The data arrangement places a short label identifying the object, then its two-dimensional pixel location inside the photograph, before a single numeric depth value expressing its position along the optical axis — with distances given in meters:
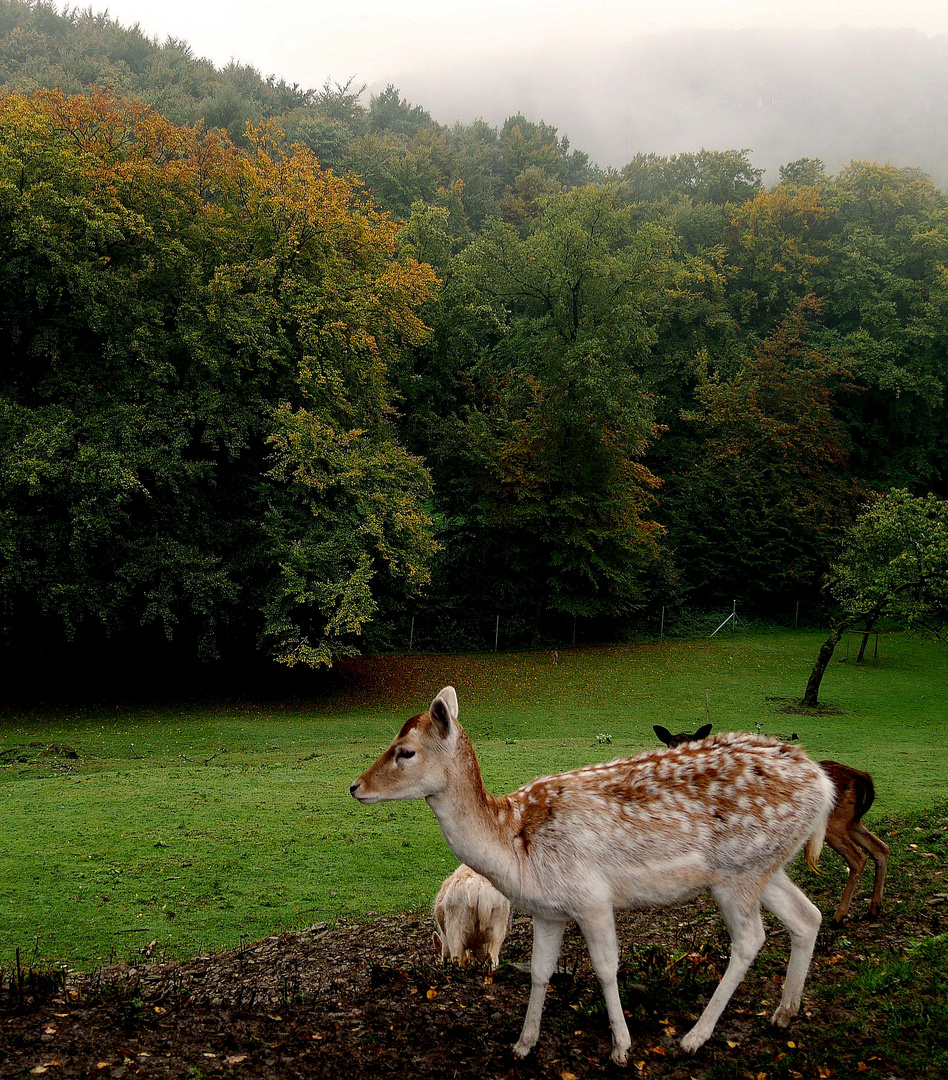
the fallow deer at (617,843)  5.00
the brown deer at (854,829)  7.45
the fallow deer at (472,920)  6.92
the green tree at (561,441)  36.38
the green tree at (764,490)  42.66
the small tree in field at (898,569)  22.89
